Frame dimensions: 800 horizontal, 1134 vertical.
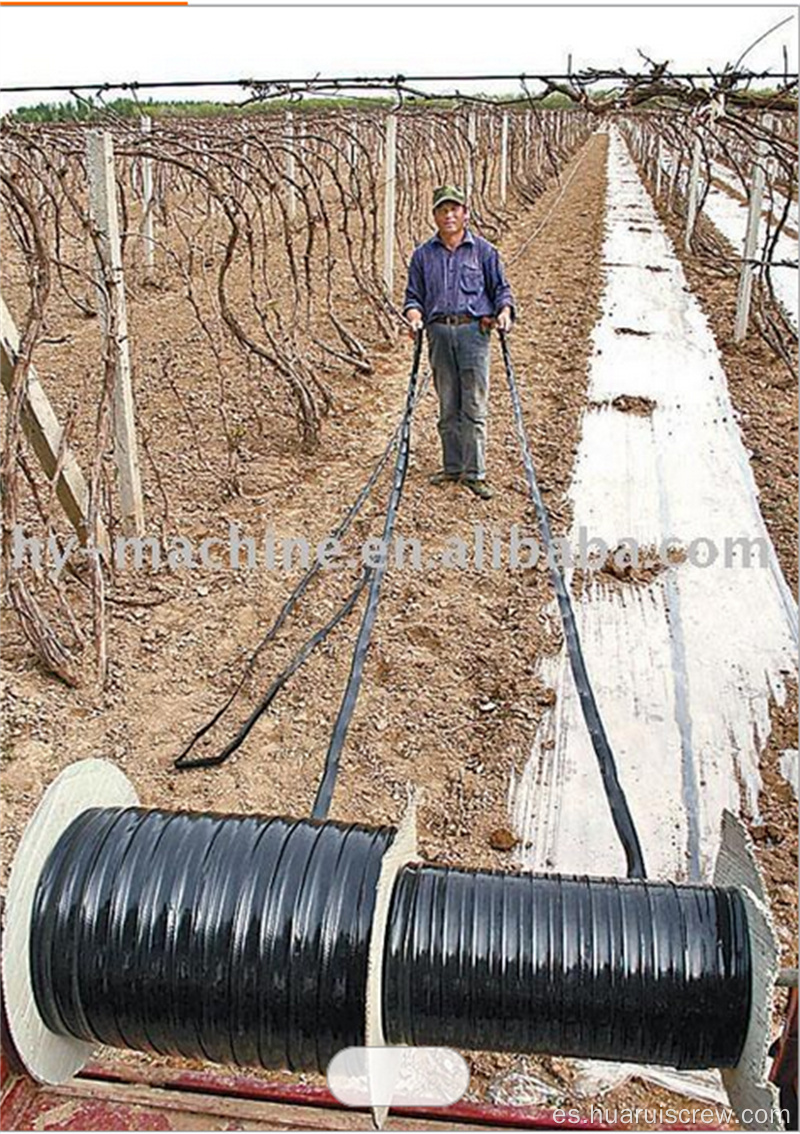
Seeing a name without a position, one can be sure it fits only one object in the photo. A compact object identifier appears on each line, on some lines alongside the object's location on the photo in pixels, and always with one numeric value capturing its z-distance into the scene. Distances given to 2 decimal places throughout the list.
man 6.07
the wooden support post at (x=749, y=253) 9.18
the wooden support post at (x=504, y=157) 19.69
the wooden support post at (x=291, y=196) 16.73
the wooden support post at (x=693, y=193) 14.08
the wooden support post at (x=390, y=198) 10.63
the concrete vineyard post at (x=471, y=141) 15.86
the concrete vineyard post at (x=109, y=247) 5.00
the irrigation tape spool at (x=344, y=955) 2.19
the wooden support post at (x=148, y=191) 11.76
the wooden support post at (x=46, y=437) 4.49
